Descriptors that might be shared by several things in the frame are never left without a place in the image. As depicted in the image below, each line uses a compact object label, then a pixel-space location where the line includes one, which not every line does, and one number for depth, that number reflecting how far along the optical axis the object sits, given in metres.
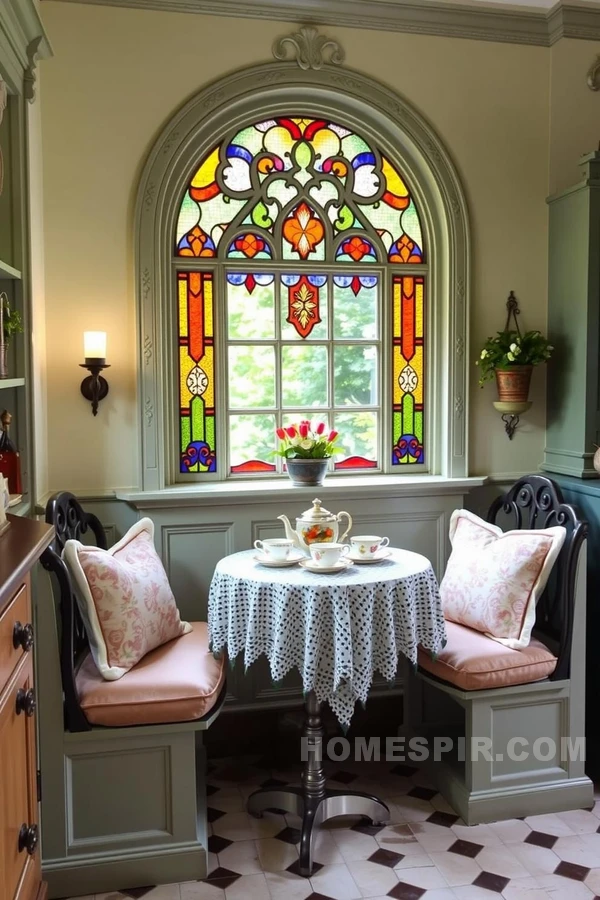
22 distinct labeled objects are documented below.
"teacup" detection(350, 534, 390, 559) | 2.81
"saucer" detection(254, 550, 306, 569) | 2.75
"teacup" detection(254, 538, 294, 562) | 2.77
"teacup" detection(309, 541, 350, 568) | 2.66
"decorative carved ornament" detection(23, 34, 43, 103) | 2.61
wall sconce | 3.07
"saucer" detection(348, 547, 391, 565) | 2.80
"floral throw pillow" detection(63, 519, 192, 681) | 2.55
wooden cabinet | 1.61
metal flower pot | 3.27
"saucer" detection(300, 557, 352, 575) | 2.66
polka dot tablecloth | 2.48
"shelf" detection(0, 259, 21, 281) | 2.44
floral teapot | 2.86
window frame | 3.21
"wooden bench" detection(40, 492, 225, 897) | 2.46
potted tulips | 3.27
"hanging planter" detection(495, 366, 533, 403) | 3.44
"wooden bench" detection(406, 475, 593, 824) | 2.81
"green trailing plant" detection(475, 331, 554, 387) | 3.40
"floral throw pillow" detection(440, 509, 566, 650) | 2.91
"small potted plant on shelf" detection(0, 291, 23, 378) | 2.46
